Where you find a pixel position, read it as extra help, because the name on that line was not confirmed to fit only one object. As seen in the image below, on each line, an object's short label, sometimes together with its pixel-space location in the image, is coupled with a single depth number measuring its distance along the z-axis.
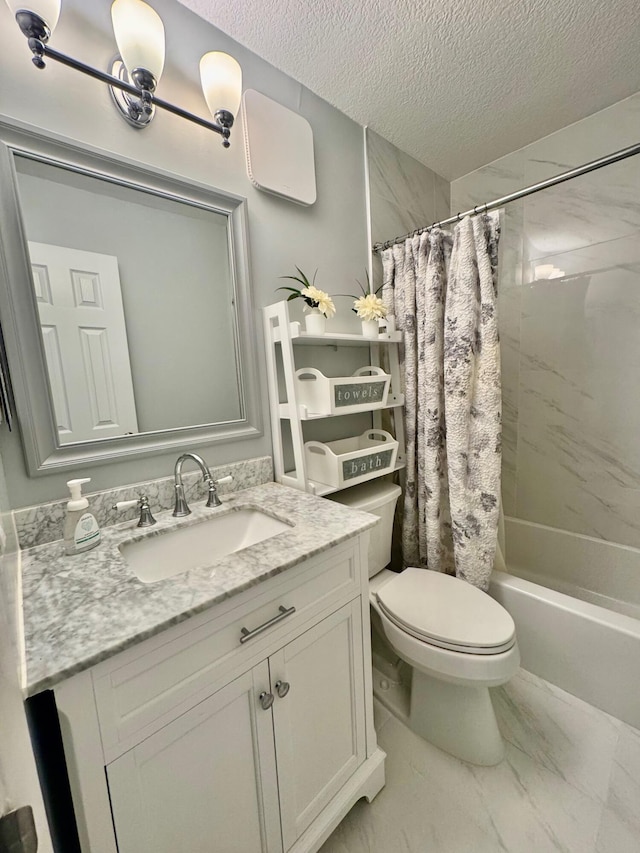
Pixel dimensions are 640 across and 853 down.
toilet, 1.00
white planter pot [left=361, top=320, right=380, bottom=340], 1.42
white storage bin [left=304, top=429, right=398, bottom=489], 1.25
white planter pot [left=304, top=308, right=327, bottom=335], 1.26
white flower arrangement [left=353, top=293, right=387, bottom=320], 1.39
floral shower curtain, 1.28
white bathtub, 1.18
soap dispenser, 0.81
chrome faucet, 1.01
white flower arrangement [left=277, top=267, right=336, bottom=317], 1.22
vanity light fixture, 0.76
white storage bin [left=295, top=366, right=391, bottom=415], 1.19
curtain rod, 1.00
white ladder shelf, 1.18
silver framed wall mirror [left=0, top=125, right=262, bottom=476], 0.85
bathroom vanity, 0.54
